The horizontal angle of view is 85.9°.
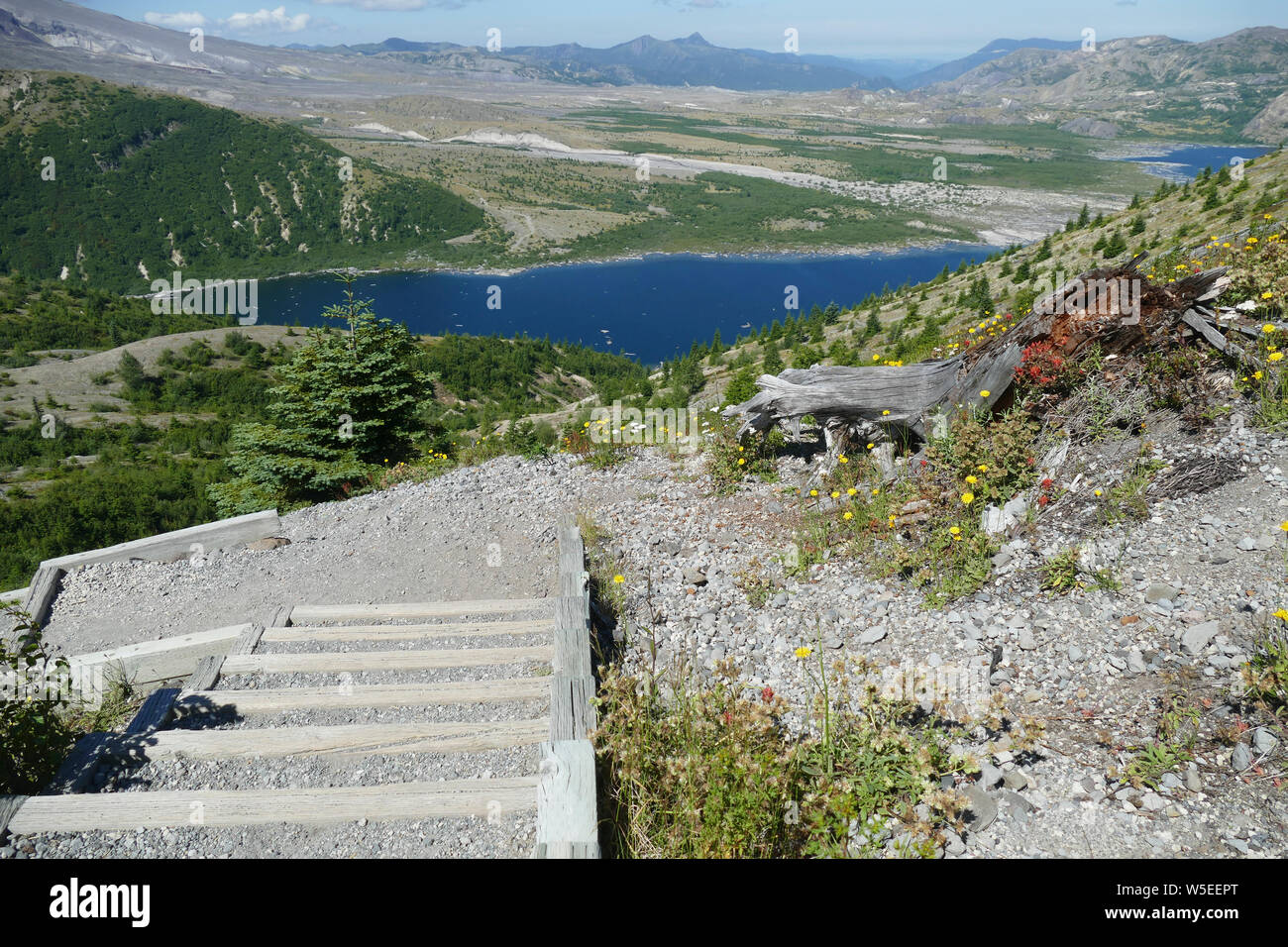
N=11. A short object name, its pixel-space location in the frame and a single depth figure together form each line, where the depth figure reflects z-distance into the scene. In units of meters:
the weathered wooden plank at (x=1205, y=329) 6.55
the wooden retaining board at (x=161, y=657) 6.29
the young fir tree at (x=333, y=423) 13.41
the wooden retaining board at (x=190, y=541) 9.40
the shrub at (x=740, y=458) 9.38
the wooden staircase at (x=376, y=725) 3.73
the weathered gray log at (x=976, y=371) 6.96
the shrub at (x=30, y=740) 4.18
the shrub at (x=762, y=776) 3.66
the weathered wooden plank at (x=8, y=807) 3.62
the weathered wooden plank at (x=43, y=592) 8.38
